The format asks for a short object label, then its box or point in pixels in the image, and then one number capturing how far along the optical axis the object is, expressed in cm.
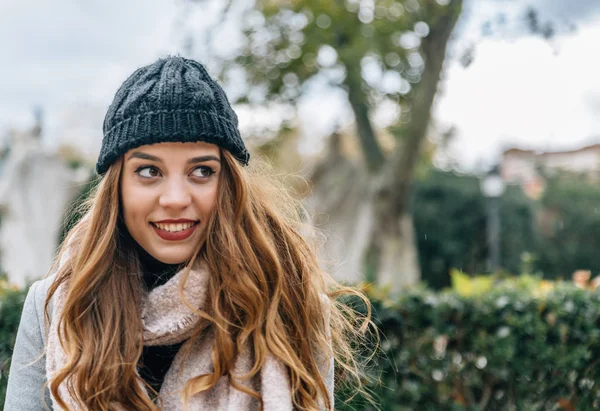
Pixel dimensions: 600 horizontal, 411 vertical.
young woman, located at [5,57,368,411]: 178
